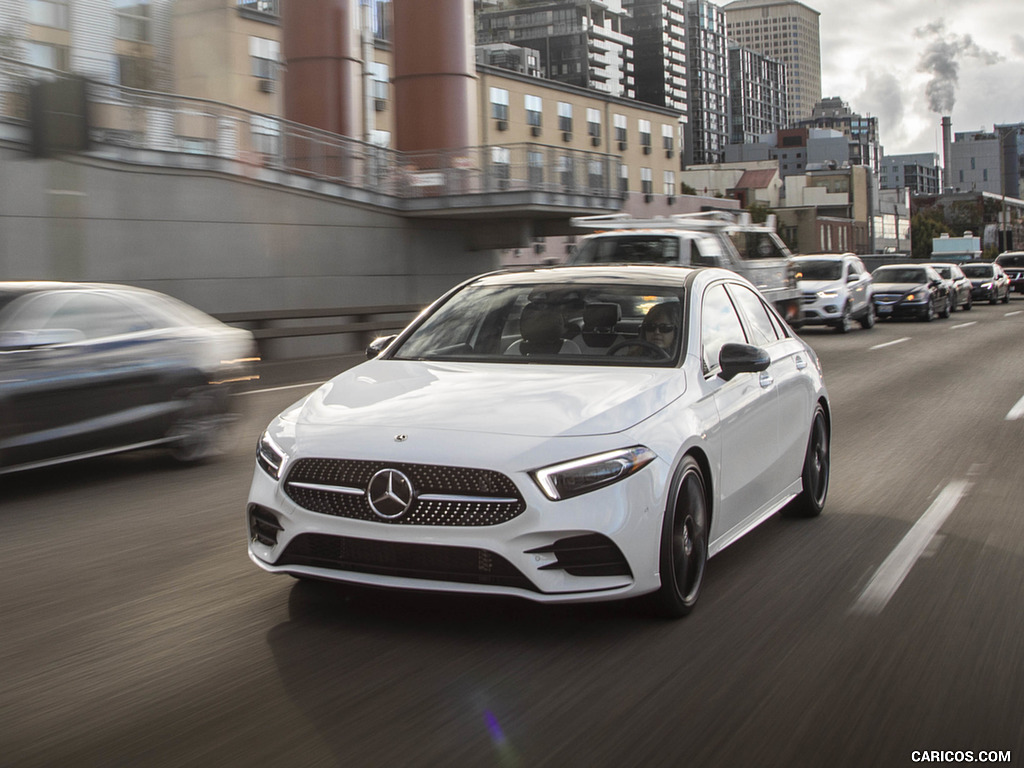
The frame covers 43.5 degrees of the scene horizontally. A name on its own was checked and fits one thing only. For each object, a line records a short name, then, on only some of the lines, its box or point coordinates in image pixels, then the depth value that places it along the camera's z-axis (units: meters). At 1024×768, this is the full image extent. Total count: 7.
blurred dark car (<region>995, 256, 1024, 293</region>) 52.00
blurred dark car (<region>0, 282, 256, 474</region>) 8.02
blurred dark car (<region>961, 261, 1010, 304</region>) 44.50
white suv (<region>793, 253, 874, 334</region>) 27.52
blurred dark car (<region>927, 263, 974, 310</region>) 38.34
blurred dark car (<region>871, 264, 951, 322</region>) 32.66
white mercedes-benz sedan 4.58
